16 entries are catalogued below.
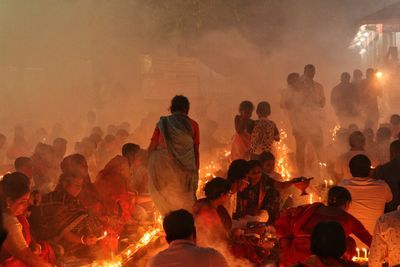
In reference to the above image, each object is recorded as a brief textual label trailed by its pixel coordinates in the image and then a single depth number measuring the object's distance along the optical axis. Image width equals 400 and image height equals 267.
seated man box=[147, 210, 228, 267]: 3.97
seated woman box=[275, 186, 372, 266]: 4.98
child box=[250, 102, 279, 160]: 9.27
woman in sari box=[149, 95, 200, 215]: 7.17
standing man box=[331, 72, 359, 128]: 12.87
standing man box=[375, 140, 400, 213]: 7.02
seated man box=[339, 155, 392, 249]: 6.13
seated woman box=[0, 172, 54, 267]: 5.08
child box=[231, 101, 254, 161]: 9.57
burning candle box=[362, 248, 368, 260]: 5.75
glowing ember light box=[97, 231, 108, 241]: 6.53
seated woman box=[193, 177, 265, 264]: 5.80
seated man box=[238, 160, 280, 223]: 7.05
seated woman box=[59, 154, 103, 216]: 7.07
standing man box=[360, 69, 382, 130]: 12.90
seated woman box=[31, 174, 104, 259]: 6.41
